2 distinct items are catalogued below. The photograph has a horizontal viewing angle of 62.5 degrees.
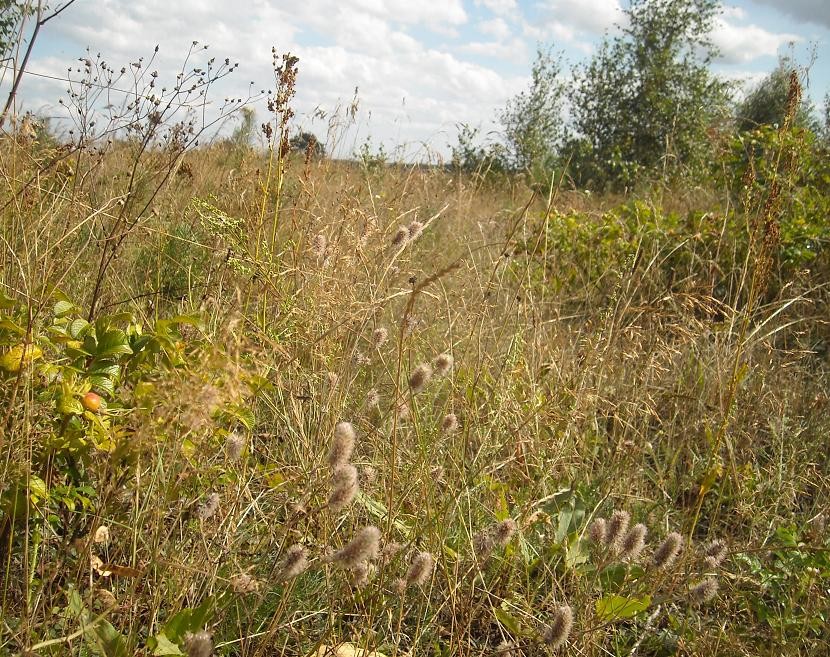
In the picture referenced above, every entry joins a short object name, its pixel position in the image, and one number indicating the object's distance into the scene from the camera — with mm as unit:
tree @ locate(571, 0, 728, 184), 15031
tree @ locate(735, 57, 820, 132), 20592
